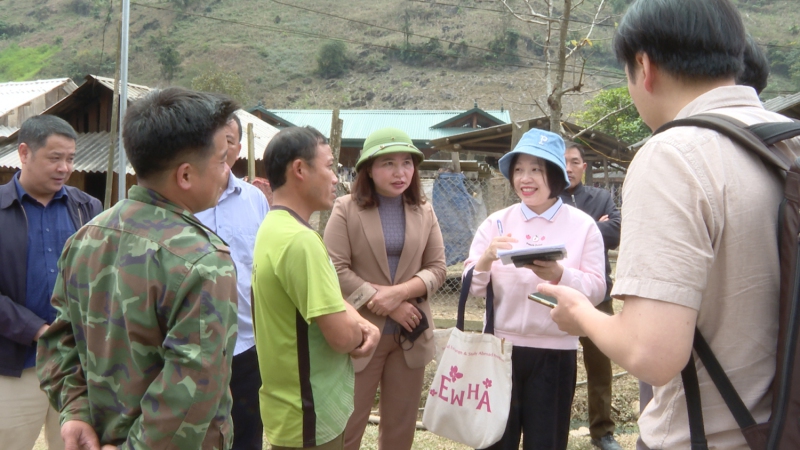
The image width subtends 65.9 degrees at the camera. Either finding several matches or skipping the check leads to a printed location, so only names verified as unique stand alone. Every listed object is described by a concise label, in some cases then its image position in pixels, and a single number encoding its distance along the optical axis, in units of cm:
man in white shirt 306
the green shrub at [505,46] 5744
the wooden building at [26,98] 1955
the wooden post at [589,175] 1841
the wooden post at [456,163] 800
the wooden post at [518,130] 550
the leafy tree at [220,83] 3903
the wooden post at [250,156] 589
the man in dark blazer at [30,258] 295
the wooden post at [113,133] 964
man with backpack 125
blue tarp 790
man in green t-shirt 228
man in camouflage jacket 157
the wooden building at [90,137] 1451
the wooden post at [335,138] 517
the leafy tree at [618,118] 2406
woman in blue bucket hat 308
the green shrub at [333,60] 5953
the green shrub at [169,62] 5562
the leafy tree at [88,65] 5506
